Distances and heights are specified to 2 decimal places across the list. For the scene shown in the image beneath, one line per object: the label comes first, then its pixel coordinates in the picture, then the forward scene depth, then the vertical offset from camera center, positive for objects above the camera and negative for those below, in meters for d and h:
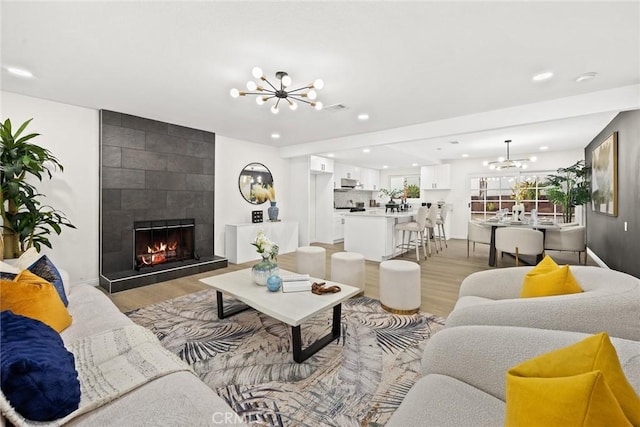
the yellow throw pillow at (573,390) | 0.65 -0.46
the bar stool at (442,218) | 6.93 -0.16
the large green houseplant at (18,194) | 2.84 +0.16
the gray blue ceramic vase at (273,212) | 6.04 -0.03
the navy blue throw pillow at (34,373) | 0.95 -0.58
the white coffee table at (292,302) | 2.02 -0.70
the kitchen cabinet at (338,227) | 7.42 -0.43
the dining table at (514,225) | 4.88 -0.23
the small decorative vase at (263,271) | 2.55 -0.55
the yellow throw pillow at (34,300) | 1.50 -0.51
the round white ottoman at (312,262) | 3.88 -0.70
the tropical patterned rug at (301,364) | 1.64 -1.11
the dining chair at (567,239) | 4.68 -0.45
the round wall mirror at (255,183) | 5.80 +0.58
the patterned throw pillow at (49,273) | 2.04 -0.47
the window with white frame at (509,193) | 7.32 +0.50
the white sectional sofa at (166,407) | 1.04 -0.77
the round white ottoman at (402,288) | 2.87 -0.78
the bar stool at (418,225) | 5.32 -0.25
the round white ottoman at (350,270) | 3.40 -0.71
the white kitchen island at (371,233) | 5.39 -0.43
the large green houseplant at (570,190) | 5.70 +0.49
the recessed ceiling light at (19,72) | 2.70 +1.33
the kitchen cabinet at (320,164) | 6.60 +1.12
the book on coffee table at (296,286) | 2.43 -0.65
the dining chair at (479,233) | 5.33 -0.40
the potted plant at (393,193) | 6.62 +0.44
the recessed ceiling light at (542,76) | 2.72 +1.33
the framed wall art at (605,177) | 4.04 +0.58
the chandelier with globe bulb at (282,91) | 2.47 +1.22
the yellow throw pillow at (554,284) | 1.57 -0.41
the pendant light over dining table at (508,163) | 6.14 +1.10
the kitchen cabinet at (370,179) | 8.82 +1.04
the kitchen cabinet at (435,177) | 8.27 +1.02
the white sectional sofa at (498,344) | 1.02 -0.54
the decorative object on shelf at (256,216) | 5.75 -0.11
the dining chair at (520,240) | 4.43 -0.45
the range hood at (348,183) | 7.94 +0.81
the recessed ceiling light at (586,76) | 2.73 +1.34
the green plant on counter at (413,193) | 8.95 +0.58
